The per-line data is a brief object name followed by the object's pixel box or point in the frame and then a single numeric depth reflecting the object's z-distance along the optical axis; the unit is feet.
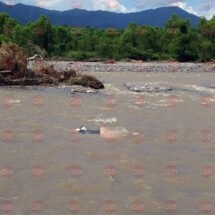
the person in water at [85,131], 57.61
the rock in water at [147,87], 98.68
